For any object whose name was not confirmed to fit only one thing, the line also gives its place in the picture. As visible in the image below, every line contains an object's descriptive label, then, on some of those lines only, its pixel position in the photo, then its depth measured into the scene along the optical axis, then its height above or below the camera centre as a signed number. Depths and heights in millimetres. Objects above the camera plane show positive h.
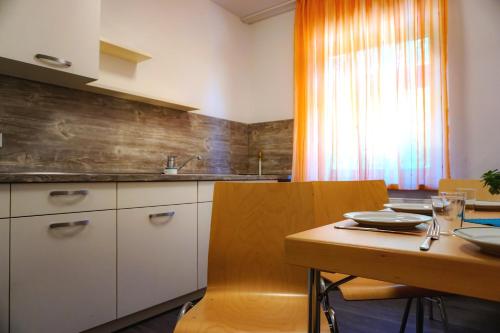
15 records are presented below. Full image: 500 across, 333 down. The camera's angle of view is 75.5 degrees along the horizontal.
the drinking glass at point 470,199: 1145 -84
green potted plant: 921 -15
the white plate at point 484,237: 468 -102
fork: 531 -117
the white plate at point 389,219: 713 -105
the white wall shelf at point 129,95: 2166 +575
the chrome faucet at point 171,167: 2588 +59
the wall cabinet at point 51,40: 1636 +724
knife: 676 -121
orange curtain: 2502 +713
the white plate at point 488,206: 1153 -109
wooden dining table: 453 -136
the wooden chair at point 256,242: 1177 -258
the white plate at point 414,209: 1070 -112
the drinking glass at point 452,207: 830 -83
